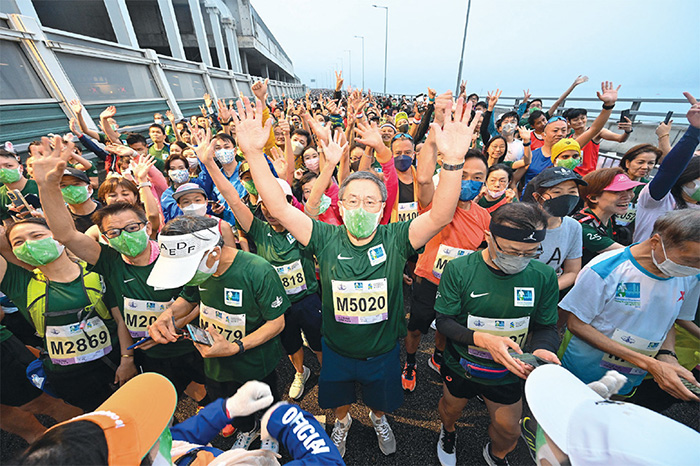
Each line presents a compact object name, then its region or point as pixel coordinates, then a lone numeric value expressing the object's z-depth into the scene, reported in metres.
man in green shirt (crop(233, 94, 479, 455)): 1.98
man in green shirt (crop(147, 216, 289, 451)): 1.88
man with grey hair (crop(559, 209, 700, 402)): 1.65
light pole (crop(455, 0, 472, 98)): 13.44
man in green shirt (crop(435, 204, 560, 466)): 1.82
